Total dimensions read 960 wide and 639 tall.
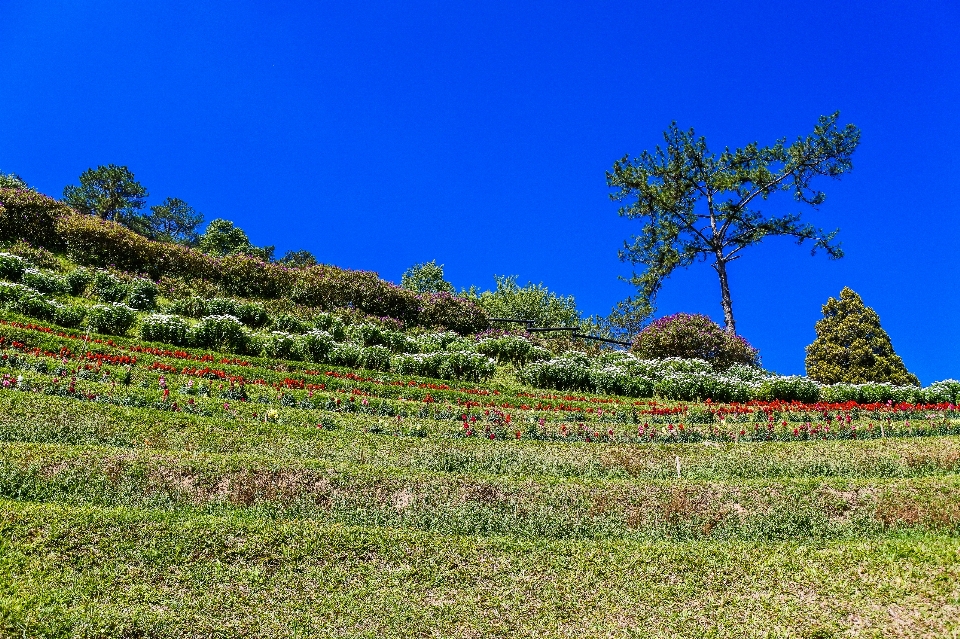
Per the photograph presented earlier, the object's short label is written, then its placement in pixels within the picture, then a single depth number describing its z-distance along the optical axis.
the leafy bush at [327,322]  23.16
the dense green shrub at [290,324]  22.84
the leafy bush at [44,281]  20.75
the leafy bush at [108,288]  21.41
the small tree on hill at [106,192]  57.44
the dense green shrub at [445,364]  19.44
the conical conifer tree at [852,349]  28.98
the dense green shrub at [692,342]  27.33
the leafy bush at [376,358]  19.31
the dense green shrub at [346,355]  18.80
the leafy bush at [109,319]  17.89
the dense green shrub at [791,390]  19.66
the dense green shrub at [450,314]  28.52
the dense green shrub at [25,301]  18.11
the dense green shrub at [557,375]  19.97
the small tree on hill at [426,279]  50.59
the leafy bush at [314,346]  18.86
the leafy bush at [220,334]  18.36
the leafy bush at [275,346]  18.69
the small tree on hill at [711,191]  36.38
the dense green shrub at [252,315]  22.88
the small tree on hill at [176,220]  71.50
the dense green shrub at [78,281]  21.37
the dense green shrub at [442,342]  21.24
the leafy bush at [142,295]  21.62
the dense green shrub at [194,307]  22.55
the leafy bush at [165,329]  17.97
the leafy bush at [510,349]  23.06
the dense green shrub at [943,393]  20.48
